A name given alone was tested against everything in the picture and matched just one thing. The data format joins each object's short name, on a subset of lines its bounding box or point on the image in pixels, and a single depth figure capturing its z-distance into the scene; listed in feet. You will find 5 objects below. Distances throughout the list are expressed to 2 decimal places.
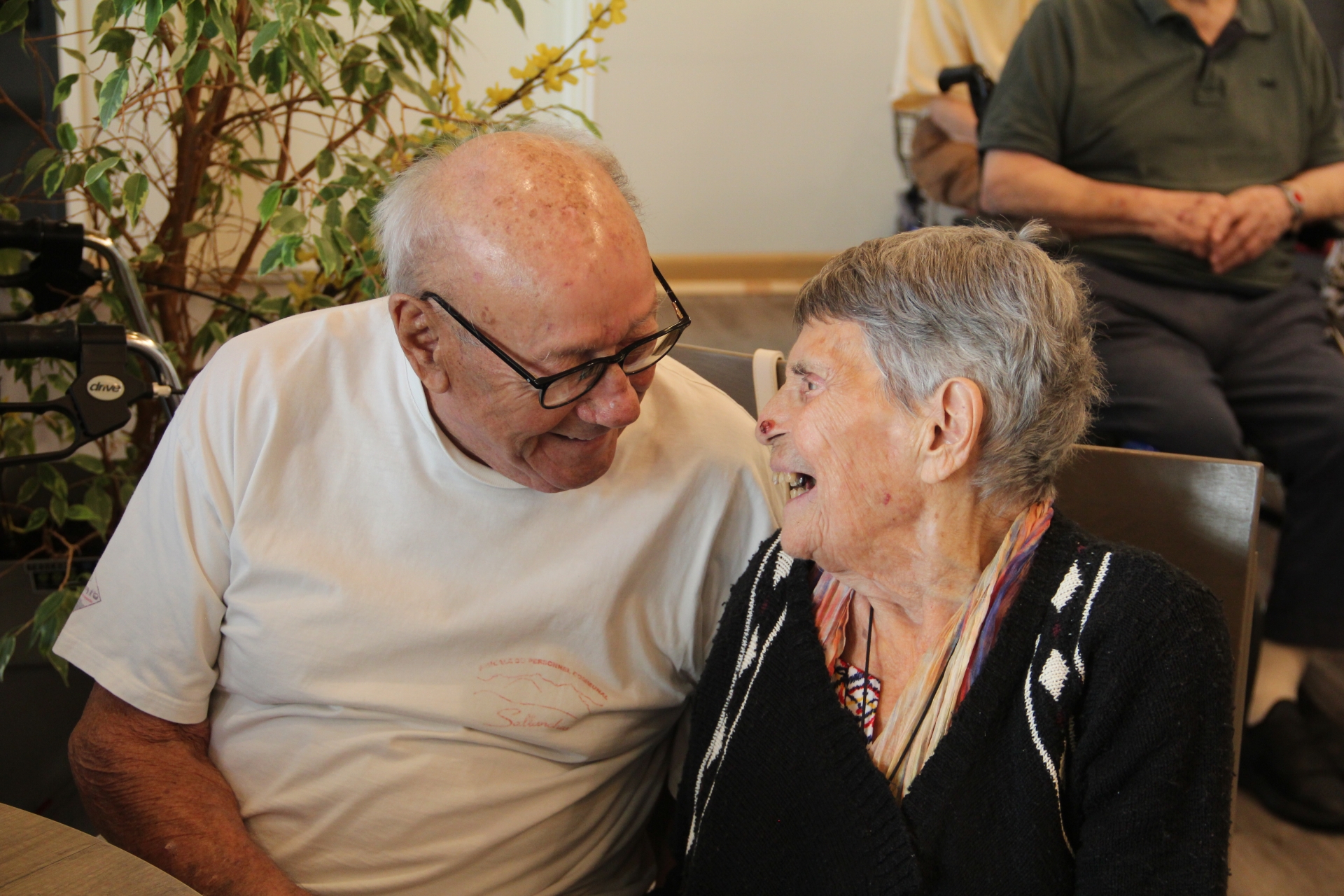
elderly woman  3.25
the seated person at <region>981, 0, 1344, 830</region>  6.92
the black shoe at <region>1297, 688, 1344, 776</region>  7.03
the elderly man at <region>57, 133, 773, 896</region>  3.83
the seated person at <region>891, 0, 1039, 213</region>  8.94
